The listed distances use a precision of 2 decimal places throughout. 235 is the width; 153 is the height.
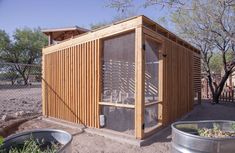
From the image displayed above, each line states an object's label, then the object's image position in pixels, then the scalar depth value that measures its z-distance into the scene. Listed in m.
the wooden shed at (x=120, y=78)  3.69
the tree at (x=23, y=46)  19.23
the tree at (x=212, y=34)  7.83
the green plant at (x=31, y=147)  1.56
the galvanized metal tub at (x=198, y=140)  1.66
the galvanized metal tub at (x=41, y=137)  1.70
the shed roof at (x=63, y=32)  6.33
